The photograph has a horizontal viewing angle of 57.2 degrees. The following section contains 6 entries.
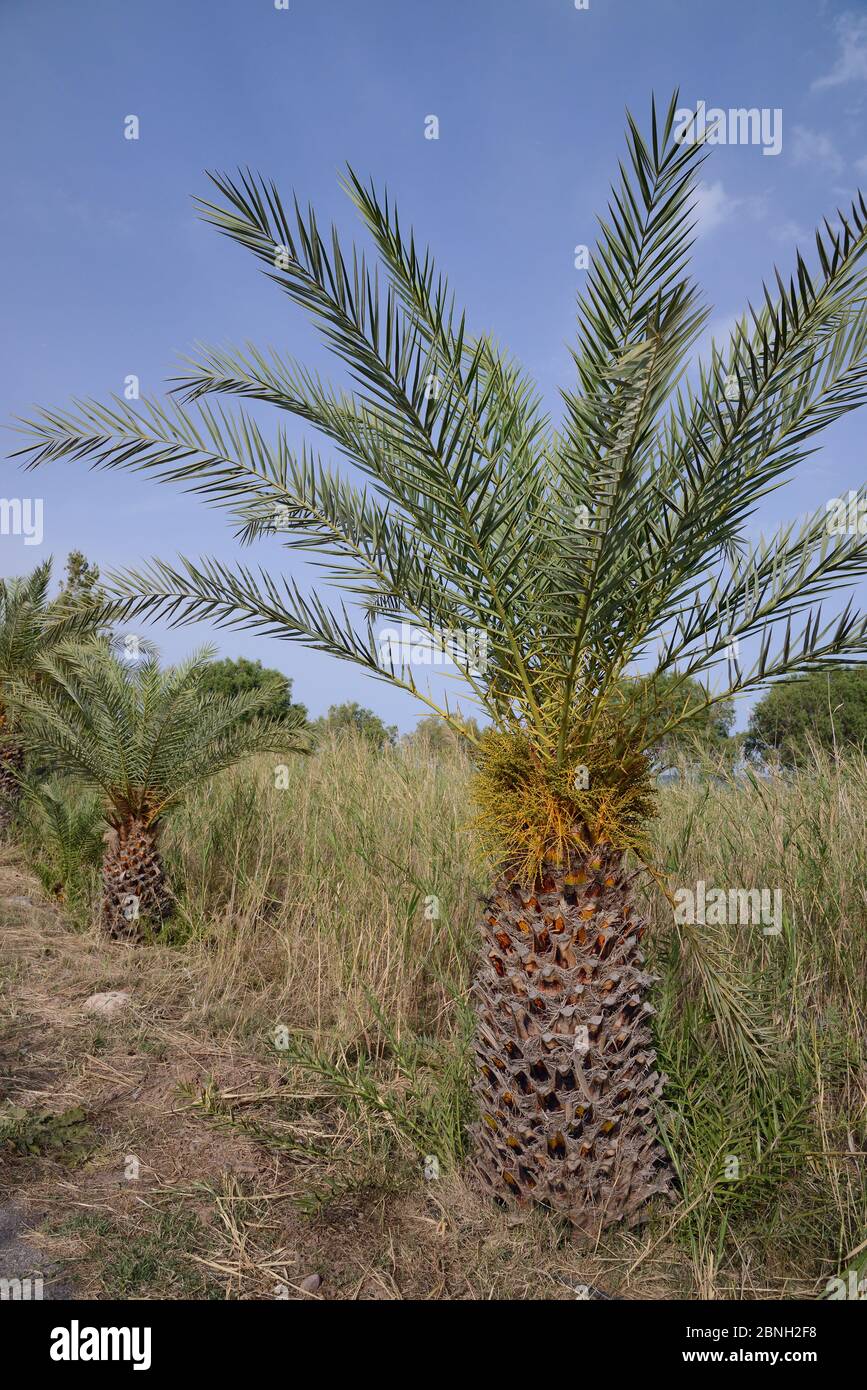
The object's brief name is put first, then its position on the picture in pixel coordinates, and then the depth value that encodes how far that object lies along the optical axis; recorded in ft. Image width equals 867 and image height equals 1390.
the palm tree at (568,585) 7.59
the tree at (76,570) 50.55
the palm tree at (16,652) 30.65
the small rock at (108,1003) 15.17
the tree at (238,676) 53.72
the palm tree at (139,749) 18.97
